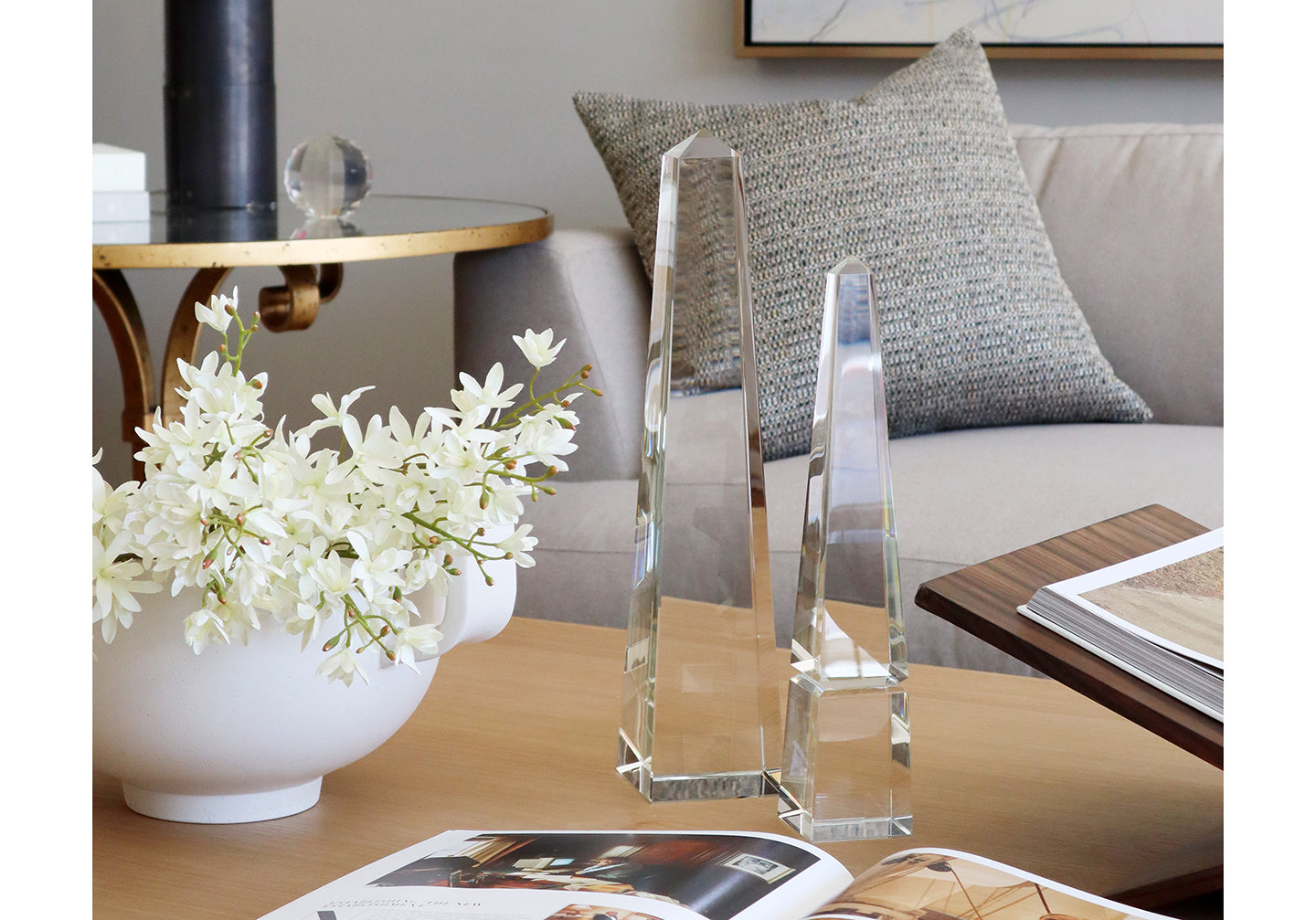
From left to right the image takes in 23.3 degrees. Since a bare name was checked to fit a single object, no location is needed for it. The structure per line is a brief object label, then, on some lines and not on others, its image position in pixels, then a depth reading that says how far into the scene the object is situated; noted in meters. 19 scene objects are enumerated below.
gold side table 2.86
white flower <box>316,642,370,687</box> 1.68
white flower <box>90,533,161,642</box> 1.67
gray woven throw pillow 3.12
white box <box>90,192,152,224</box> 3.31
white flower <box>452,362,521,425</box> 1.71
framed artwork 4.30
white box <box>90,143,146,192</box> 3.35
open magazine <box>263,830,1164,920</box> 1.59
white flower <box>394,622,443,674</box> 1.69
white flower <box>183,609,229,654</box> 1.67
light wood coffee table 1.72
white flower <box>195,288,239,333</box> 1.70
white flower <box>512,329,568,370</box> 1.74
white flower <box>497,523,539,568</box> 1.72
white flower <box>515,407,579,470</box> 1.74
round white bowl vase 1.71
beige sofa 2.63
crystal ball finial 3.33
